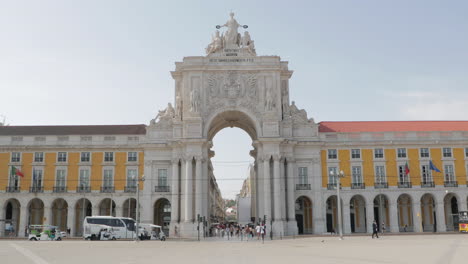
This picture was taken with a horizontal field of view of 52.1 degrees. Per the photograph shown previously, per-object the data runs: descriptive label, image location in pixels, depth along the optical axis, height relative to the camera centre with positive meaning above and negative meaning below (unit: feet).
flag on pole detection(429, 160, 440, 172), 207.41 +17.41
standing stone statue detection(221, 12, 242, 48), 224.53 +81.88
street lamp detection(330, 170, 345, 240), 161.05 -2.85
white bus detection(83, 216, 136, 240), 177.47 -5.36
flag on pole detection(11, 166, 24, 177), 205.67 +17.77
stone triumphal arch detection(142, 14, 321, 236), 206.69 +35.78
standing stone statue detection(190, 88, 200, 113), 211.61 +47.88
